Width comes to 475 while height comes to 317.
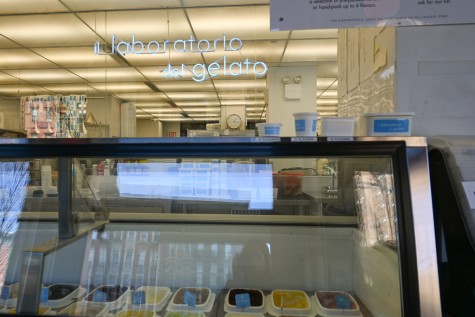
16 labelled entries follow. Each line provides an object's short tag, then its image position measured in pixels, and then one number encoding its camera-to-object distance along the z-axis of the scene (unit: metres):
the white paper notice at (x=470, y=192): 1.02
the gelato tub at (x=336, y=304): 1.34
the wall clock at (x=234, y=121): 8.41
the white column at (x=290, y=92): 6.53
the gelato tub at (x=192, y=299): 1.39
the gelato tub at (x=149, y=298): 1.40
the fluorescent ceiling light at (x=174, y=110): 10.17
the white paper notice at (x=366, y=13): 1.27
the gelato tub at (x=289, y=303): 1.35
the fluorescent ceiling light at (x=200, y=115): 11.04
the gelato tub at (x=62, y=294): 1.35
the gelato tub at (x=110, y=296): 1.39
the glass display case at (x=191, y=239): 1.34
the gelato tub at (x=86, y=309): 1.30
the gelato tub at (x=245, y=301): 1.38
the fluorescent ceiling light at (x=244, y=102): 7.95
